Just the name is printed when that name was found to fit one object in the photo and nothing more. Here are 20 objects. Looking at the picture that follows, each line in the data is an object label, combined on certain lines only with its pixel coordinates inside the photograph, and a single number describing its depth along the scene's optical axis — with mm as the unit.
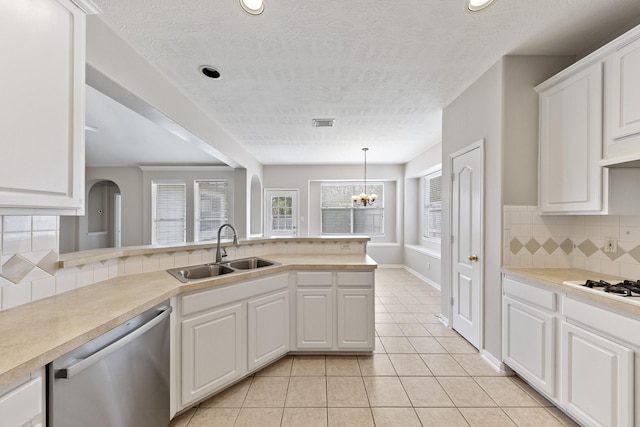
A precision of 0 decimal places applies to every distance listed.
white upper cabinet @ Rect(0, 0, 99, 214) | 1012
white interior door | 2641
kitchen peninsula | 1077
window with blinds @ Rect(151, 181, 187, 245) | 6715
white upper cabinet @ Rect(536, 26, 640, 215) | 1646
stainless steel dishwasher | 1017
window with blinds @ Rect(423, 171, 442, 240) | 5816
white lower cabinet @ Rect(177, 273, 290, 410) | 1821
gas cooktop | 1472
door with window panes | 7426
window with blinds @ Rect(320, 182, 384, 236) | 7418
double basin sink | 2254
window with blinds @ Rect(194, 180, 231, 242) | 6906
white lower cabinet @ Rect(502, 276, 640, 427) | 1382
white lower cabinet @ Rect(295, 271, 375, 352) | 2547
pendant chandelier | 6053
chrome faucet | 2547
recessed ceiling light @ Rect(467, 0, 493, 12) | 1701
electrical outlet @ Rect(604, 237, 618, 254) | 2004
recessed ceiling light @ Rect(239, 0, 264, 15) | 1699
